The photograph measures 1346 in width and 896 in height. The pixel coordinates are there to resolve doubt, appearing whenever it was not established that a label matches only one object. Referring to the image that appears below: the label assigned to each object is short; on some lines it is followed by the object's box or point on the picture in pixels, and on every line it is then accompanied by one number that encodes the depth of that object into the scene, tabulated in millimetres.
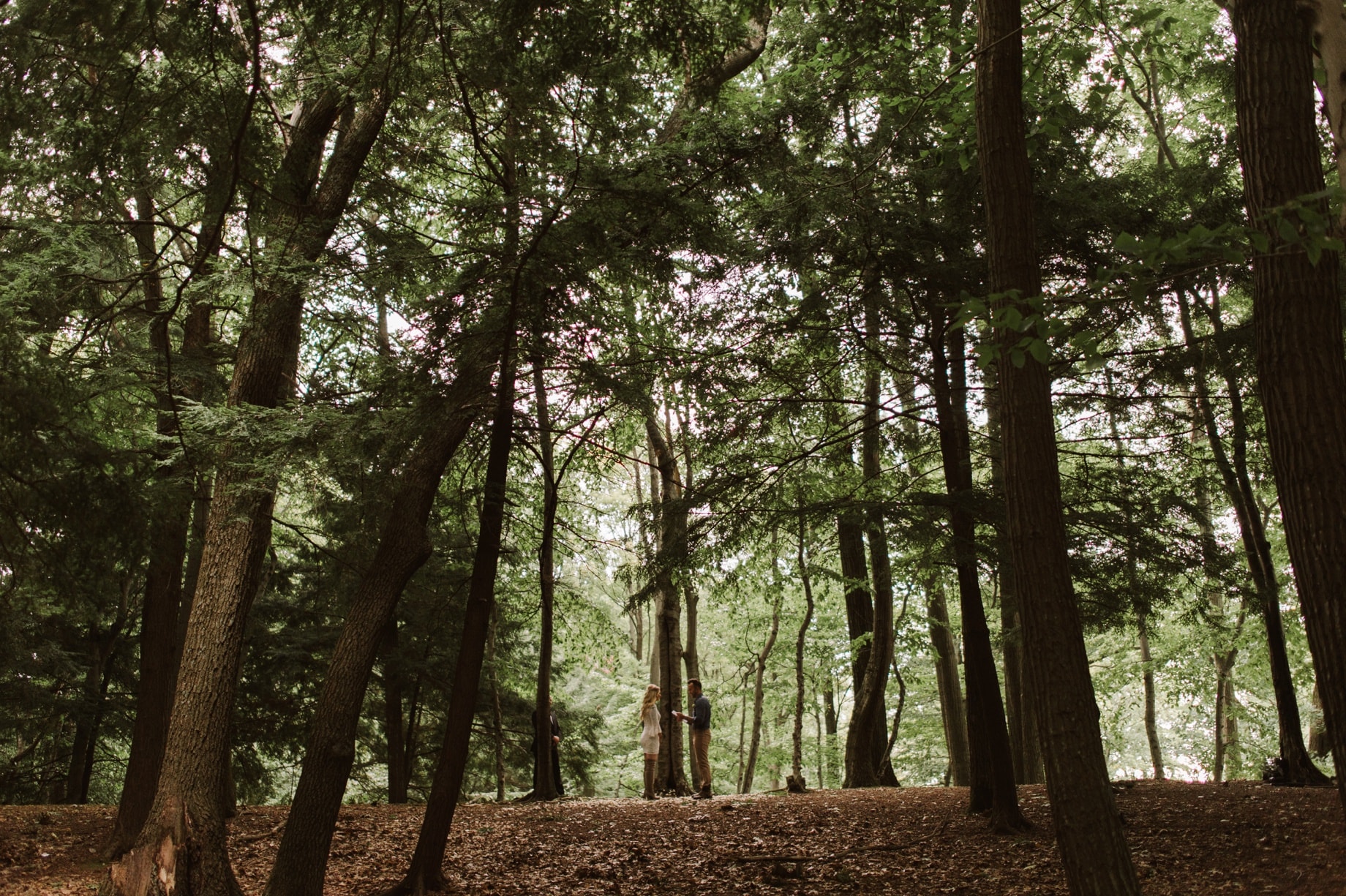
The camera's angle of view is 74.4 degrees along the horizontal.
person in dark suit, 13466
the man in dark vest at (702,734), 12406
